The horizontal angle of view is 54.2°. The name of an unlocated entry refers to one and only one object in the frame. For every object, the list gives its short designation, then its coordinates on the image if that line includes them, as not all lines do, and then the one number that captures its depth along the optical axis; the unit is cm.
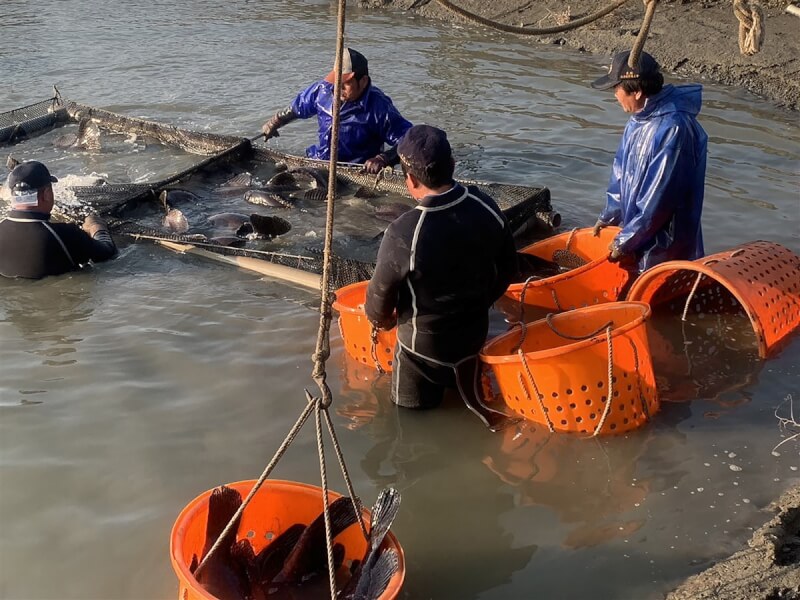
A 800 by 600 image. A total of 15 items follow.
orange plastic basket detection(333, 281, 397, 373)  498
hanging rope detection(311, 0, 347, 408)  316
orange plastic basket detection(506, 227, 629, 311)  552
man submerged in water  604
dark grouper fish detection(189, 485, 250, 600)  320
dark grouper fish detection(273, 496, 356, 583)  334
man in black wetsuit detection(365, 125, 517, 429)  412
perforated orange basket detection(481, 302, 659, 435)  426
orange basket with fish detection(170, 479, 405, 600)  317
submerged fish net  656
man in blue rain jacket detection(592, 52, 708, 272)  519
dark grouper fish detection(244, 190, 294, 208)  770
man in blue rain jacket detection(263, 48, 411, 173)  755
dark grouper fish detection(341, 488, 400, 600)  309
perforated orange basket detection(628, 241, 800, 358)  495
